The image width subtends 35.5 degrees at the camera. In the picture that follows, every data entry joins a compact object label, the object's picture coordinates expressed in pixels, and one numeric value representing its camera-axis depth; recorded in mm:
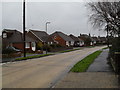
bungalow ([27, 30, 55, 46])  56359
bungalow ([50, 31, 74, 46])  75950
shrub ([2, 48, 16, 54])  25409
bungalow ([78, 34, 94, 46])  90762
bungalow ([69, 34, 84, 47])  93375
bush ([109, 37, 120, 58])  11352
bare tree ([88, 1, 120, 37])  23503
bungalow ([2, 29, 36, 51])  41812
